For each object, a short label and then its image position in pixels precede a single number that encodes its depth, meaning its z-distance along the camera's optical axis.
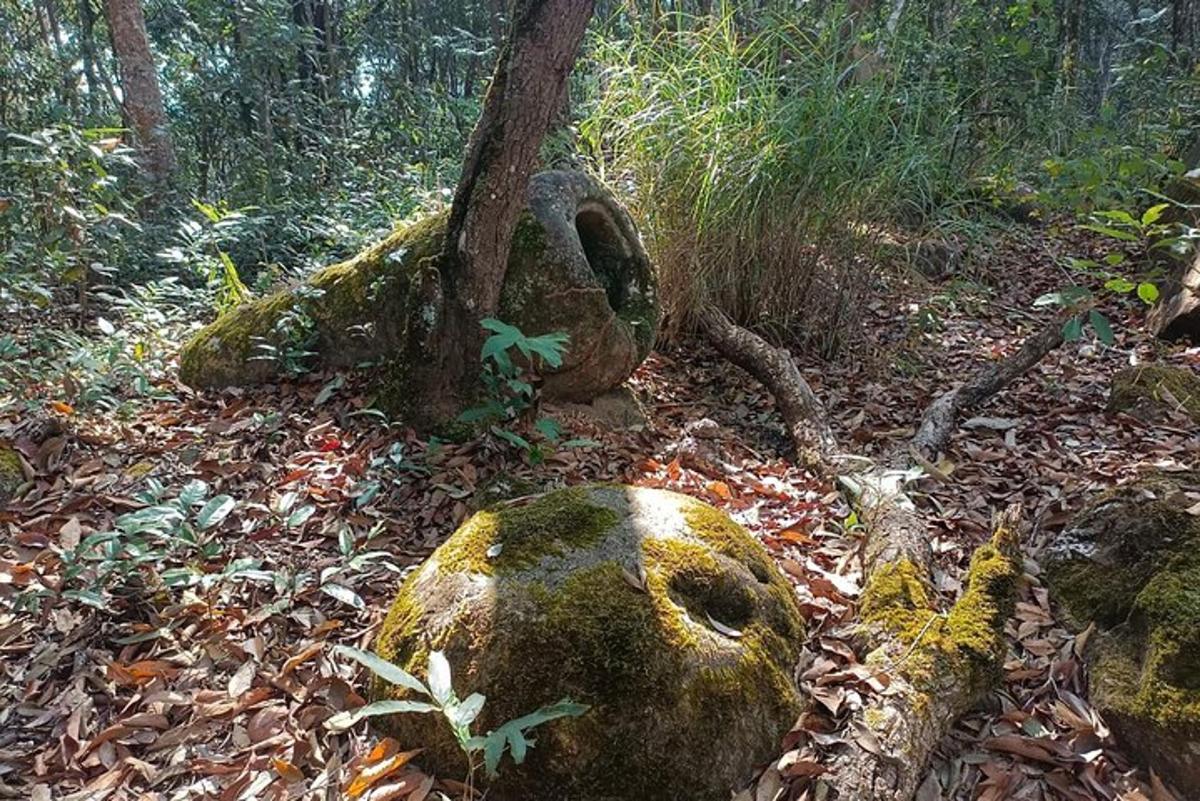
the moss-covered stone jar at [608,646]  1.47
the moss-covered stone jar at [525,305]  3.11
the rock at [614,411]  3.25
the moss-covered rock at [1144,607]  1.54
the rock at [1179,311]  4.05
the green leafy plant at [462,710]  1.29
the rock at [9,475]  2.45
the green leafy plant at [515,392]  2.23
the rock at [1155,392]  3.17
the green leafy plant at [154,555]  1.90
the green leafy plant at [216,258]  4.07
